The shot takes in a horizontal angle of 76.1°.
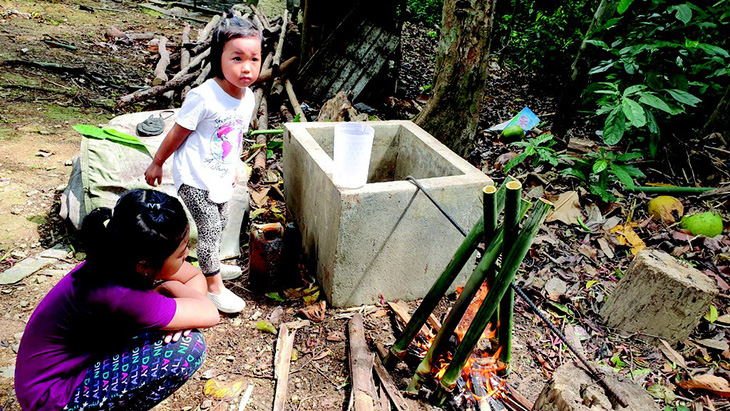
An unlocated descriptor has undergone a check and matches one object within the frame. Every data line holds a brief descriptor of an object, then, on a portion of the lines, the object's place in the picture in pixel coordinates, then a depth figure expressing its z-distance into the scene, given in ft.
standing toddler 8.30
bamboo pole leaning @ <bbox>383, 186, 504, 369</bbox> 7.84
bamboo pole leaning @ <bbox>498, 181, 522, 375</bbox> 6.59
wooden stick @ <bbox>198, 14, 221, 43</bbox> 27.14
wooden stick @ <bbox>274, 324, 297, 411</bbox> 8.34
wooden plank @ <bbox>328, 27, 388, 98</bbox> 23.09
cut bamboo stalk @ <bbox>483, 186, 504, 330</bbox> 7.03
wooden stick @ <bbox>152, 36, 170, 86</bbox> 21.83
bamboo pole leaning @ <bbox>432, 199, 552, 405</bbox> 6.68
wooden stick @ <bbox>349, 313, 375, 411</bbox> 8.16
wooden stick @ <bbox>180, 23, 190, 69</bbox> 23.67
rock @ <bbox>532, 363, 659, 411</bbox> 6.23
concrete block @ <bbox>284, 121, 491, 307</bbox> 9.72
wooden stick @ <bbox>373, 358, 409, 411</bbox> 8.23
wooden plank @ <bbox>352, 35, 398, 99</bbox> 23.24
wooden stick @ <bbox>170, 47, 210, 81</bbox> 22.01
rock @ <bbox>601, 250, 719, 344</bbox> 9.81
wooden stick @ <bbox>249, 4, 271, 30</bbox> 28.60
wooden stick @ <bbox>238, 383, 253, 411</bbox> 8.21
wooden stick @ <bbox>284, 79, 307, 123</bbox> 20.15
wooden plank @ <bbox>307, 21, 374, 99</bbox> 23.00
